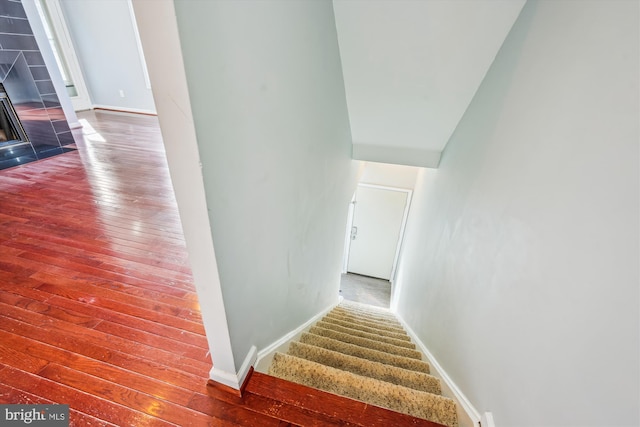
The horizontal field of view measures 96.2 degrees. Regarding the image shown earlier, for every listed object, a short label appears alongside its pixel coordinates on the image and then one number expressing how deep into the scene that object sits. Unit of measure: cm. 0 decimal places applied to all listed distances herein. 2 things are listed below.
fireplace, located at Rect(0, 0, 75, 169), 320
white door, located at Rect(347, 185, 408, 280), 475
